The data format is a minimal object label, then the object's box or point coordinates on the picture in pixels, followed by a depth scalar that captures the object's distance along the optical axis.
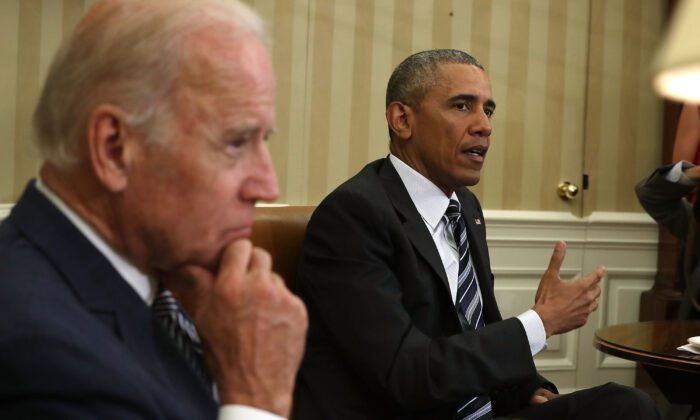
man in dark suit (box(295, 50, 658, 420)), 3.48
